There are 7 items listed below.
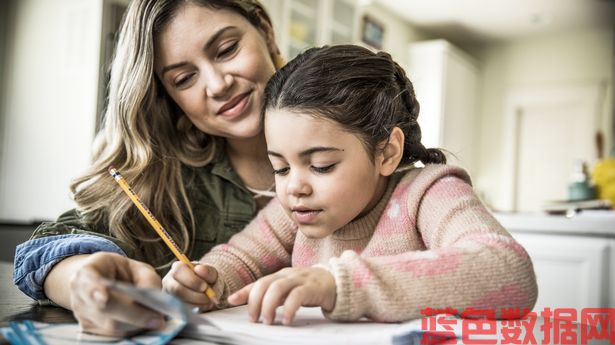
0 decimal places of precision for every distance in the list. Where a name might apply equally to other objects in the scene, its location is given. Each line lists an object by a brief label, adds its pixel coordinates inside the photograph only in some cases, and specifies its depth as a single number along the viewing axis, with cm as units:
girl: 62
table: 67
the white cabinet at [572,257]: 172
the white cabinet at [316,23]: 368
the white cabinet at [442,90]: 529
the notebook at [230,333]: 54
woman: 105
